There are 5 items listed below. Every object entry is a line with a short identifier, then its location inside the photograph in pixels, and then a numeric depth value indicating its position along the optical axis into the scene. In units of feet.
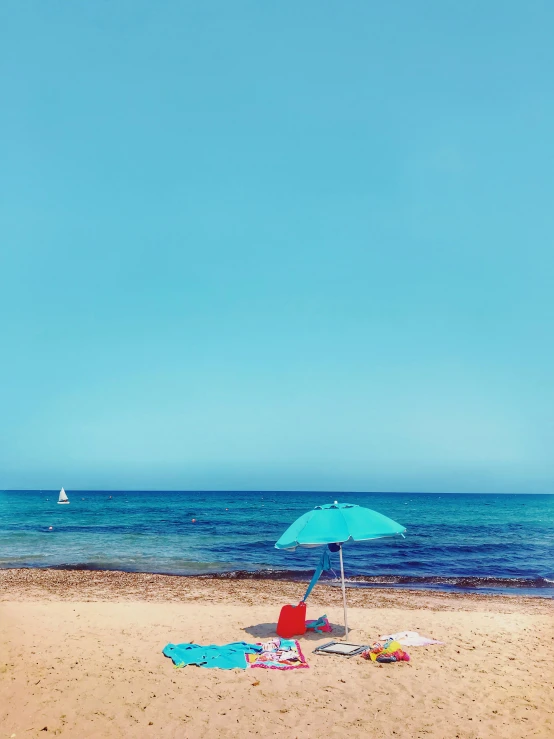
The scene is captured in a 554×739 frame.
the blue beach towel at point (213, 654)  30.07
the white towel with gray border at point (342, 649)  31.89
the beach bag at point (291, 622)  36.58
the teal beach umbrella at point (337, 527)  32.09
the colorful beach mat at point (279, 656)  29.93
